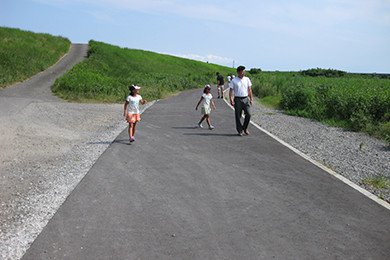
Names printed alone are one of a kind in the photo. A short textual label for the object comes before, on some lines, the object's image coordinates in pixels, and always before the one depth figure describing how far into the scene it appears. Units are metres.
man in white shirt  11.21
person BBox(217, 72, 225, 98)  27.51
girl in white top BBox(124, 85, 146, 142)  9.80
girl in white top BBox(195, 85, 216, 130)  12.51
